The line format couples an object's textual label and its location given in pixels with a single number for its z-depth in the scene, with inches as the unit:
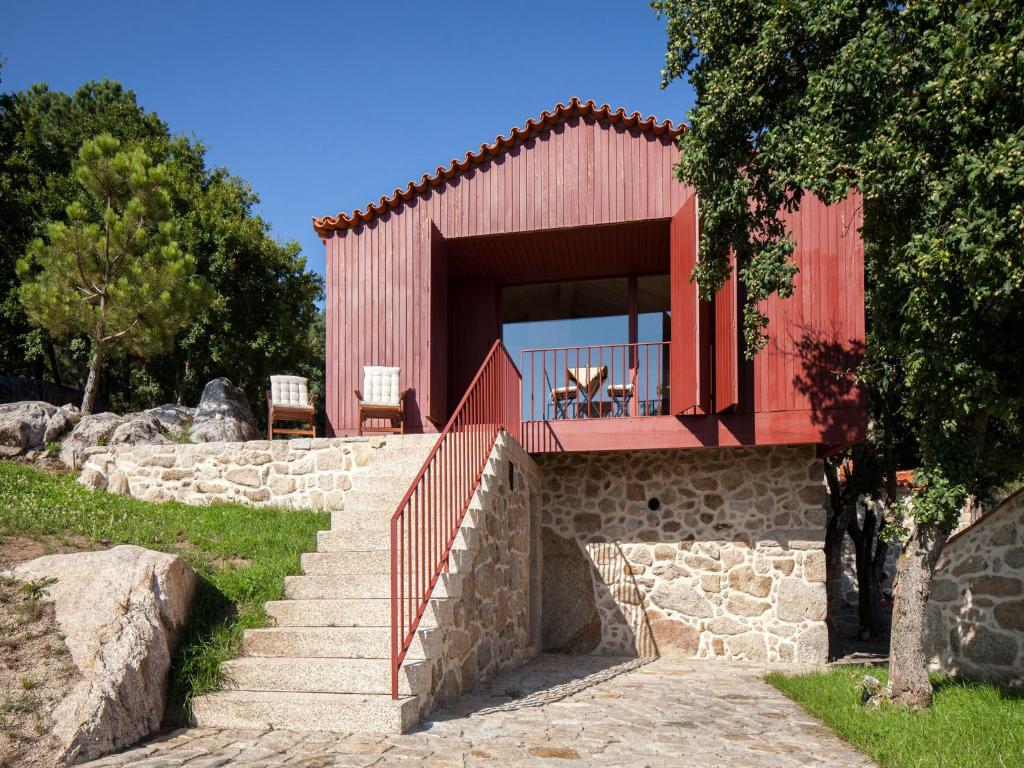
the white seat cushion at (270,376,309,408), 425.4
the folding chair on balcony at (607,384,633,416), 380.8
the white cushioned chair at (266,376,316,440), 417.7
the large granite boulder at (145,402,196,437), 436.8
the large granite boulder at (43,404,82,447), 392.5
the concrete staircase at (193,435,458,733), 184.1
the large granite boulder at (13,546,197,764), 168.1
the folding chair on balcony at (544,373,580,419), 373.2
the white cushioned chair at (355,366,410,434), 373.1
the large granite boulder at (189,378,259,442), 425.0
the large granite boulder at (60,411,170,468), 383.6
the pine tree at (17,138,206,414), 430.9
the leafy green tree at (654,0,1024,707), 184.7
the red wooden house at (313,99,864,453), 335.0
